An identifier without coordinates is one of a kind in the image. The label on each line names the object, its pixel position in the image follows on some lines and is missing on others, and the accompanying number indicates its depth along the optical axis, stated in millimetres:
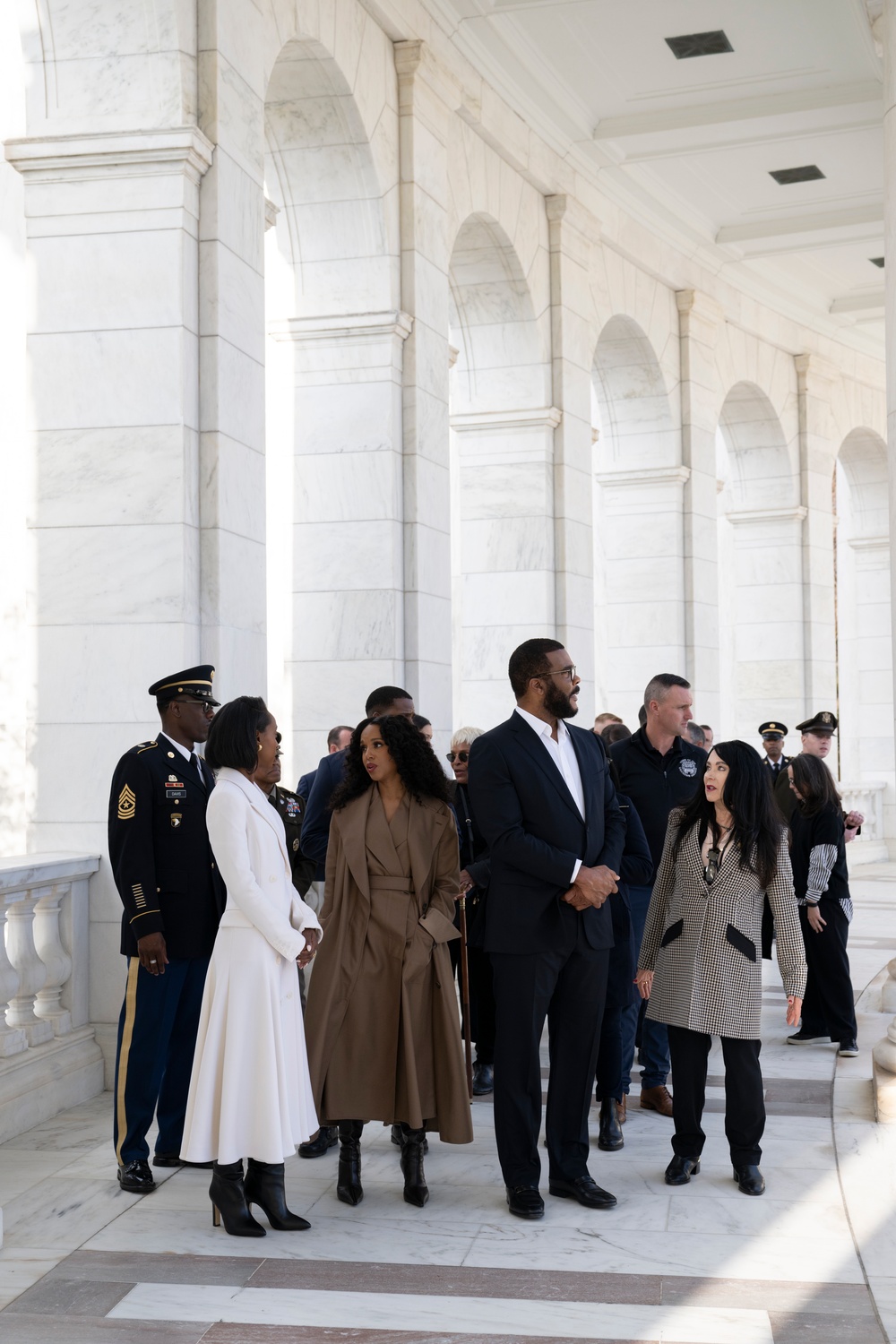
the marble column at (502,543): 12547
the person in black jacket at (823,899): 7078
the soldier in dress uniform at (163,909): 4910
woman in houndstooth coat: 4770
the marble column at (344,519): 9586
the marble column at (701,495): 15711
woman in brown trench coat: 4629
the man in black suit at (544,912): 4590
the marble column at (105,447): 6637
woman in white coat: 4270
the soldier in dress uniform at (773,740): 11672
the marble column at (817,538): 18922
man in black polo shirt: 5934
